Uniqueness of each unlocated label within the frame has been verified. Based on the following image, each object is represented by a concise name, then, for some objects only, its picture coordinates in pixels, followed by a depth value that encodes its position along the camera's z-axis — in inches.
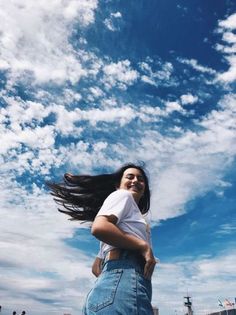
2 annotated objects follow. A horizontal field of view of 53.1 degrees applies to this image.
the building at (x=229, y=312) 1506.2
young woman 56.6
